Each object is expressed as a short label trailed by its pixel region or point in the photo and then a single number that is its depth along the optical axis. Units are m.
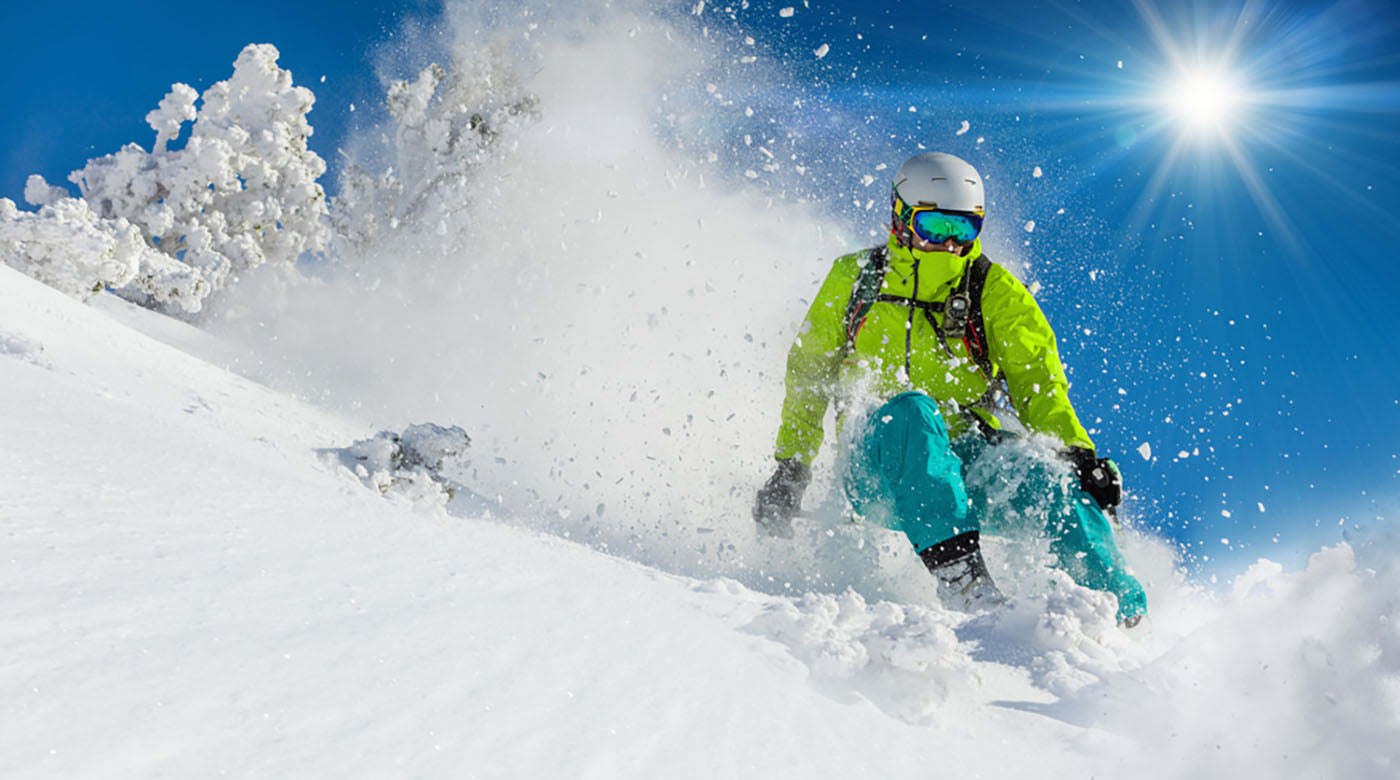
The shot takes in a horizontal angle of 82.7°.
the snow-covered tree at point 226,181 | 19.84
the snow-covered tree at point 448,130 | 22.77
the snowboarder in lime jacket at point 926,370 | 3.38
